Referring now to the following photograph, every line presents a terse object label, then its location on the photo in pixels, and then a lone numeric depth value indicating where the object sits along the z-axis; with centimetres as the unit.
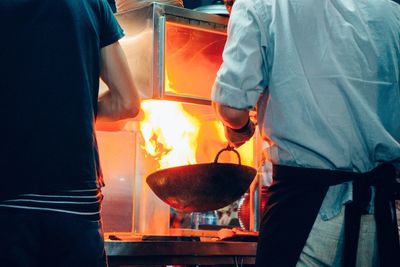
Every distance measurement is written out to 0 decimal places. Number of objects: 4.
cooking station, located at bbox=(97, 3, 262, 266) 301
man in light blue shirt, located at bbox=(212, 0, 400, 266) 216
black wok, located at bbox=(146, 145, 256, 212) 299
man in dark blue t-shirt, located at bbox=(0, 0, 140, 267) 193
